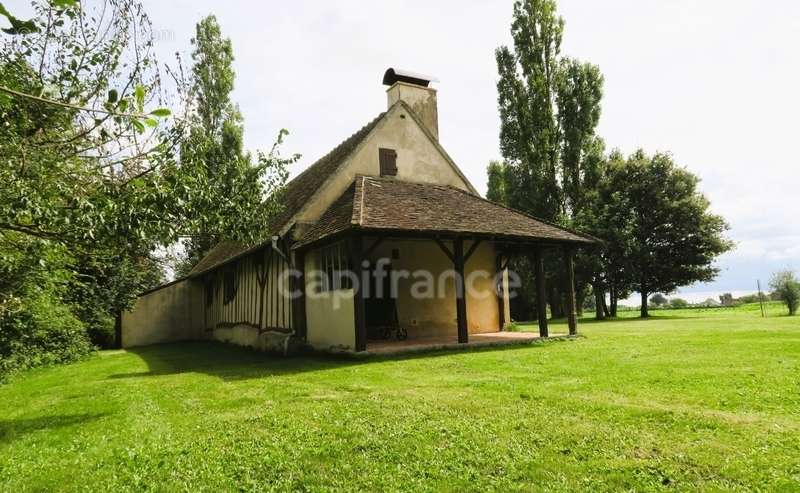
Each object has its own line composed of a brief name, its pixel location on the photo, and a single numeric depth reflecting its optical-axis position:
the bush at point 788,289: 23.14
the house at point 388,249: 10.57
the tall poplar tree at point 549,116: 24.47
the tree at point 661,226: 25.53
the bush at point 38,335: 10.45
